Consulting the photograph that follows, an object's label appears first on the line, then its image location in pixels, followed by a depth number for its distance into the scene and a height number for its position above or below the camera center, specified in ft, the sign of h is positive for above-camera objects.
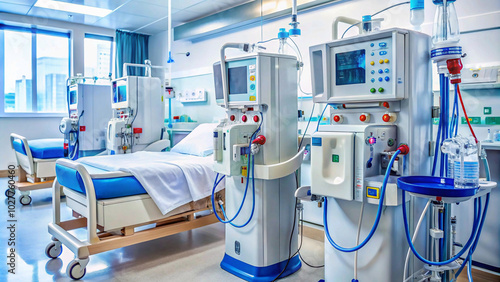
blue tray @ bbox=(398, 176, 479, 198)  4.91 -0.79
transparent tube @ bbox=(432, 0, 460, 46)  5.87 +1.82
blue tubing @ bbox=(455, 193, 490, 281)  5.90 -2.01
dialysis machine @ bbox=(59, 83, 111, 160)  15.33 +0.62
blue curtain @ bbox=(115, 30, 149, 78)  18.03 +4.22
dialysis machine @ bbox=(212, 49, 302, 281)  7.90 -0.58
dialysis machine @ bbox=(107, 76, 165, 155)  14.14 +0.81
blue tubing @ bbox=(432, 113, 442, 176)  6.22 -0.31
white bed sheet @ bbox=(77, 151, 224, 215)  9.20 -1.10
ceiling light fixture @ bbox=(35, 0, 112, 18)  15.51 +5.59
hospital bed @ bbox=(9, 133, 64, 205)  14.34 -1.01
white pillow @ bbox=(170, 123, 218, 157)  12.24 -0.32
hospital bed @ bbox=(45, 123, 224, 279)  8.21 -1.96
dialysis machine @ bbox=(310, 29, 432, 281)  6.28 -0.22
